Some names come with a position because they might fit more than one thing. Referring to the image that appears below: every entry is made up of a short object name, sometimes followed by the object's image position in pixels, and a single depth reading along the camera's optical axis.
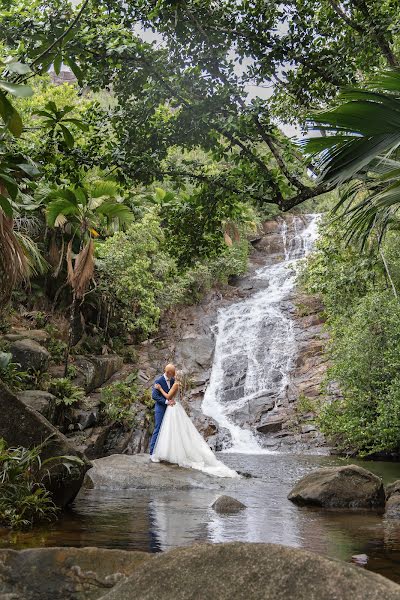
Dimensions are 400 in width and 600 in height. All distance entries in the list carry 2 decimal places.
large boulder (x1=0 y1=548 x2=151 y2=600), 3.77
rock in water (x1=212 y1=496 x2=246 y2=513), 8.48
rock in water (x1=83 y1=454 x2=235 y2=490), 10.43
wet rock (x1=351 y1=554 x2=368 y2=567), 5.48
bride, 12.05
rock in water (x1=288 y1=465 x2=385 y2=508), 9.37
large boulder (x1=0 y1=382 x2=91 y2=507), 7.46
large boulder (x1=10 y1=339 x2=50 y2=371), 16.75
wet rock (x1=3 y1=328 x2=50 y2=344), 17.27
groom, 12.56
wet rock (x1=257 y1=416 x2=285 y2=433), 21.95
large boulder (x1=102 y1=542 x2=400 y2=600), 2.73
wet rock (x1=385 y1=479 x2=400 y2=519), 8.65
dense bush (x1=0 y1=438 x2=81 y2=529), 6.57
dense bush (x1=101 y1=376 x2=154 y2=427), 18.08
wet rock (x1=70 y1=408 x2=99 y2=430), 17.05
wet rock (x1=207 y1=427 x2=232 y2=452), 20.92
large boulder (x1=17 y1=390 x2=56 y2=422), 13.91
